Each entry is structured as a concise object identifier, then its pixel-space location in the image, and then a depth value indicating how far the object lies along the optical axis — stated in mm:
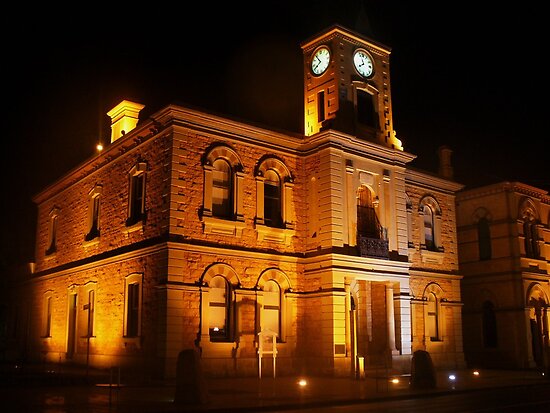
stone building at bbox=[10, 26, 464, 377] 24969
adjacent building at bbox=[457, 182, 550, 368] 36906
